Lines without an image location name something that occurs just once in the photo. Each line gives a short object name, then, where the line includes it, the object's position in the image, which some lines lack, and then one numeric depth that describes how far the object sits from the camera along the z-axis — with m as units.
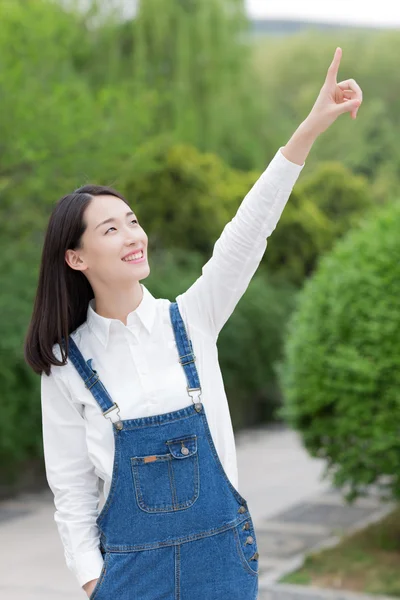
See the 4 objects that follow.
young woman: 1.96
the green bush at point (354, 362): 4.82
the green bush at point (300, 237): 12.84
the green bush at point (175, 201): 10.90
